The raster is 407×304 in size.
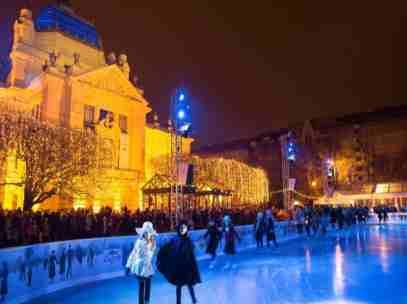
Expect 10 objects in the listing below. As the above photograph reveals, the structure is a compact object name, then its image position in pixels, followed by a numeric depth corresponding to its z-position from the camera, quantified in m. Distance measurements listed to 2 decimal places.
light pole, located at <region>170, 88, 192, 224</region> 17.81
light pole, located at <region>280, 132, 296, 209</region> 35.62
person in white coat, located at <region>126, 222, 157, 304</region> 7.12
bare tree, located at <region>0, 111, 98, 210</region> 20.28
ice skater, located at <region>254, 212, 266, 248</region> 18.14
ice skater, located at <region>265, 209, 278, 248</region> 18.62
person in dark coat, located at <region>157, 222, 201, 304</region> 7.11
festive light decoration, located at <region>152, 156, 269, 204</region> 34.91
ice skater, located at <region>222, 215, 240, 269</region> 14.91
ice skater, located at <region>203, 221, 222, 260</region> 14.02
